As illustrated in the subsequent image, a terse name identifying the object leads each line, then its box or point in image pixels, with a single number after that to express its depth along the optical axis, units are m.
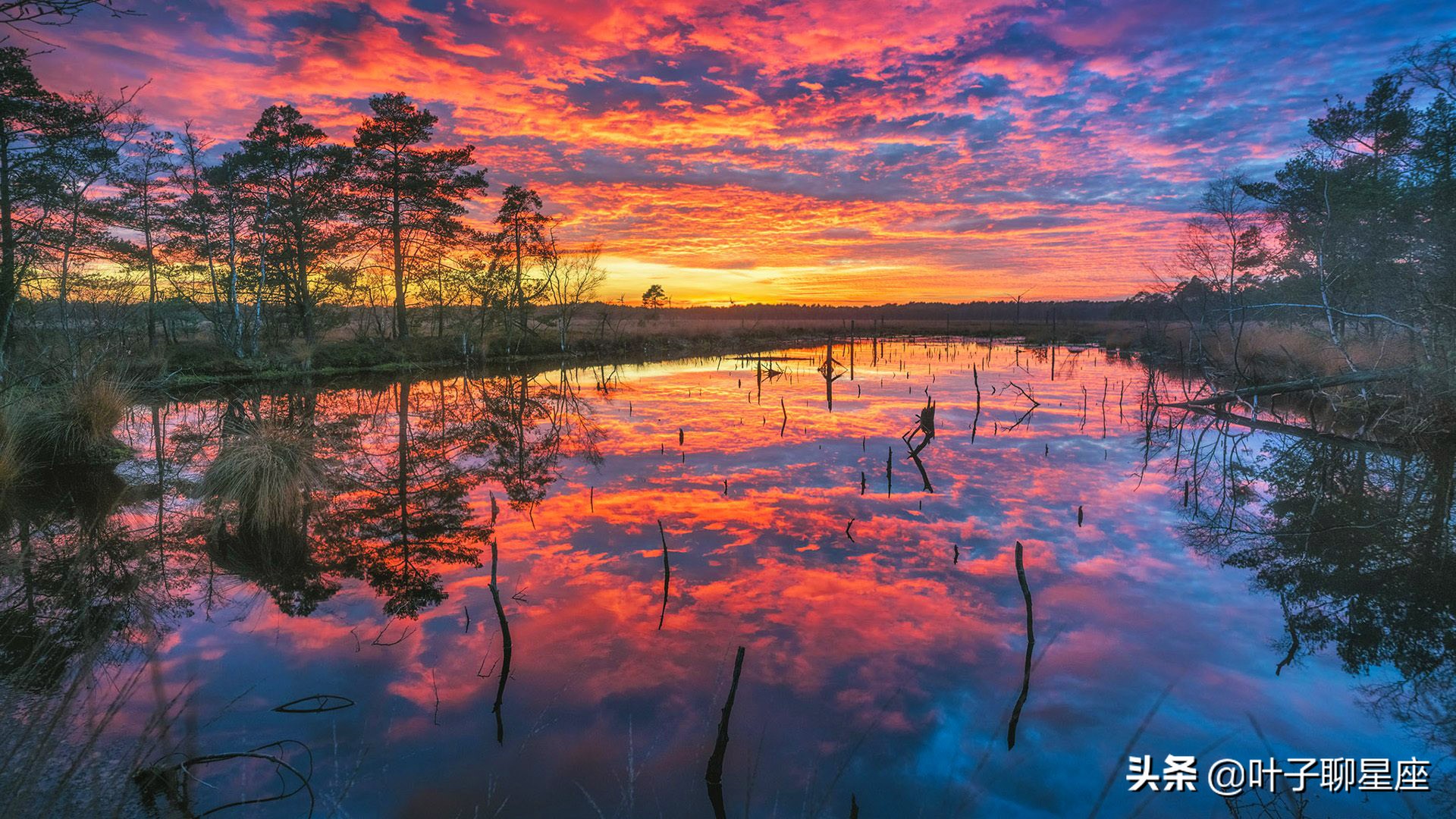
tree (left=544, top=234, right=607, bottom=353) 40.00
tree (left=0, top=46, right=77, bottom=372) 15.19
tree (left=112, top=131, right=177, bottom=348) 27.95
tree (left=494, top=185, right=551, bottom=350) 40.12
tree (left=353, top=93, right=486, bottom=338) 31.92
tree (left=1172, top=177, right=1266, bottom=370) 21.54
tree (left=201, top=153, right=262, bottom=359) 26.88
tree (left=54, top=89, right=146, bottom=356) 9.15
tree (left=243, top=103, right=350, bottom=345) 29.11
